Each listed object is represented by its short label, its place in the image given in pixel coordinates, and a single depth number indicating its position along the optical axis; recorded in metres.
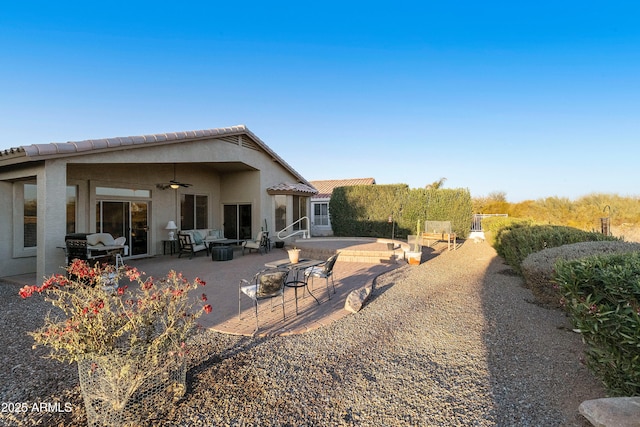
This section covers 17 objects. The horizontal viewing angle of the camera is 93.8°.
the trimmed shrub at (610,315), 2.41
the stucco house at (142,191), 6.58
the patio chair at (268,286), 4.55
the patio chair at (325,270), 5.98
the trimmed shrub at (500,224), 10.35
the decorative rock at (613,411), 2.08
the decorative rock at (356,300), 5.34
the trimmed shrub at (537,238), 6.45
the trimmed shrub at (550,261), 5.03
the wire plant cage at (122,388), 2.38
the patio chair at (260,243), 11.81
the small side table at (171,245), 12.11
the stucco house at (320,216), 23.34
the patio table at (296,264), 6.19
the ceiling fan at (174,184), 11.47
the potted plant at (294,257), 6.69
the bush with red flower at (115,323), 2.41
